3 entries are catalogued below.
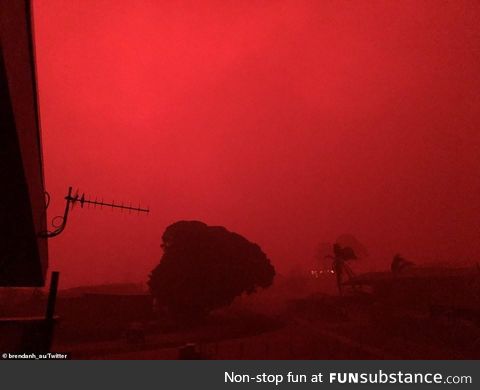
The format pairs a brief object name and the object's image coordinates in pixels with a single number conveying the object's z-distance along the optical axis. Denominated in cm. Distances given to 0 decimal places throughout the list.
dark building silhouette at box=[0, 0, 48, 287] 170
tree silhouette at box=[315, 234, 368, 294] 4578
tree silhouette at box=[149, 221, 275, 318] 3053
